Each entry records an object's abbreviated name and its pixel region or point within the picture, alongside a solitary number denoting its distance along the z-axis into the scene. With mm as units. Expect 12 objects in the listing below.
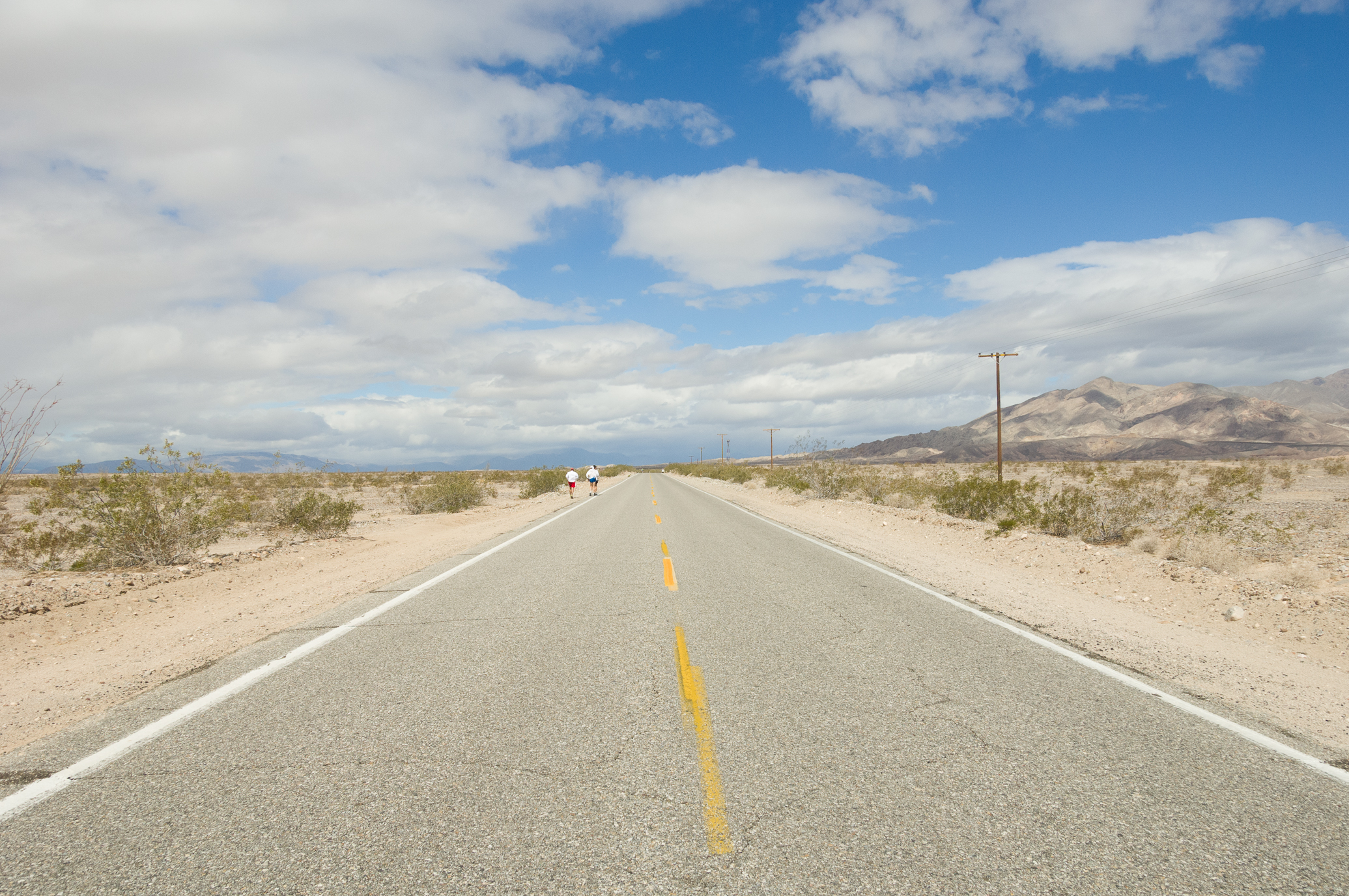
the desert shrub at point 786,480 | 32719
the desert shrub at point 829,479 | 29719
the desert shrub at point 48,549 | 10523
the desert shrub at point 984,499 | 18125
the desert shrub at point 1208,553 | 10445
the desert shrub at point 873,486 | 26984
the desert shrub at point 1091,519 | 14469
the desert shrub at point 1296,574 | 9125
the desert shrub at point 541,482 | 39219
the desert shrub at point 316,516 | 15531
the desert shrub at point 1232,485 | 24922
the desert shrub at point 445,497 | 26422
